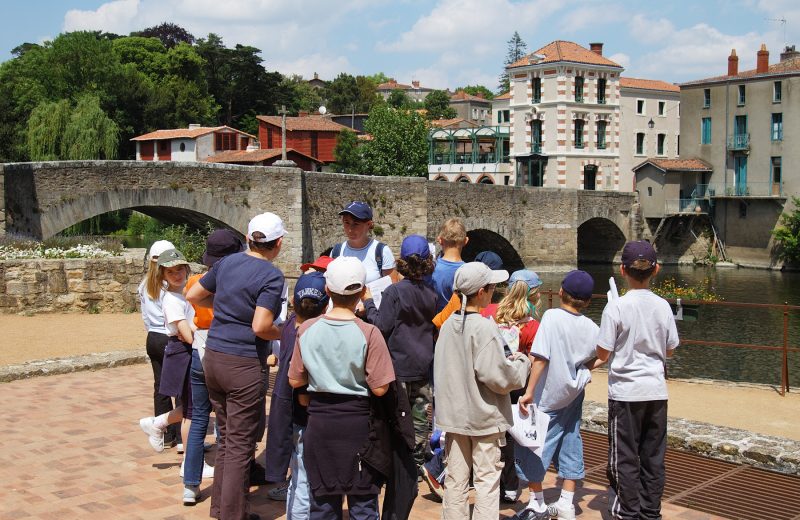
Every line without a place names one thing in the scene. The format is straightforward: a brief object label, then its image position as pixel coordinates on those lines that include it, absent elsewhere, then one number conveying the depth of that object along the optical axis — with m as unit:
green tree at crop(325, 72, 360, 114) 88.94
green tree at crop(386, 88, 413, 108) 91.45
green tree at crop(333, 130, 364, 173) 52.62
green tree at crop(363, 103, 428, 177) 51.75
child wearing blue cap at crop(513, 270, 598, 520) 4.96
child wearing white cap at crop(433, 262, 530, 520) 4.43
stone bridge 21.02
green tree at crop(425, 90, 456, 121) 86.79
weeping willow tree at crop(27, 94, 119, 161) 39.91
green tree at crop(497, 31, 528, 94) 104.96
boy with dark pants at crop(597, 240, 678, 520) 4.73
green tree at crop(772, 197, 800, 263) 36.81
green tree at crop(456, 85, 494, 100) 119.88
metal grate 5.18
